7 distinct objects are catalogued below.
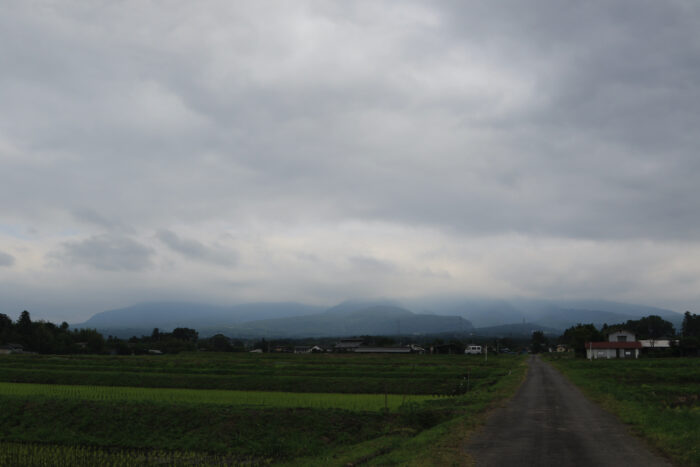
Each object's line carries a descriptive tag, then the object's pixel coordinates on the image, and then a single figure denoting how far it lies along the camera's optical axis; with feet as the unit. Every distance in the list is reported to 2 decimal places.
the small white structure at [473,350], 389.76
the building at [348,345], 447.01
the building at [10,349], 318.04
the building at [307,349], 437.99
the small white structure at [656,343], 329.15
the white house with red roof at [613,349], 266.77
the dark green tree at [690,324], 504.59
